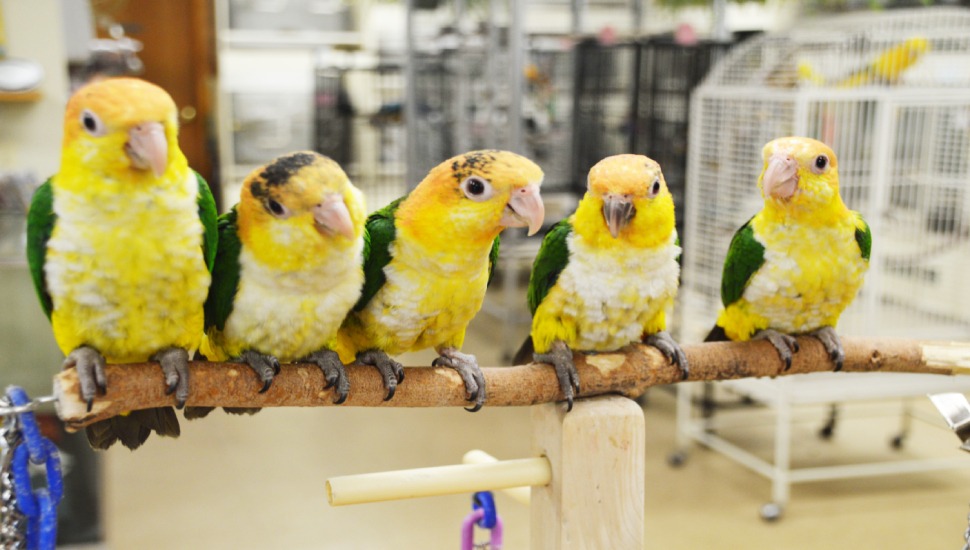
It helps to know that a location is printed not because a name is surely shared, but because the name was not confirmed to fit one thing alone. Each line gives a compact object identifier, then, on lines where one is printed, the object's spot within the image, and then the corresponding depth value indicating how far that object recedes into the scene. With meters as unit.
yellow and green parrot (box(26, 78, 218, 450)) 0.84
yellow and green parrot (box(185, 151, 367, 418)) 0.94
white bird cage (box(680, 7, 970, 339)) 2.65
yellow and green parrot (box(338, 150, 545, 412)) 1.03
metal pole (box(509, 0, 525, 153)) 3.34
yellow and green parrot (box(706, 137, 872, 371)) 1.21
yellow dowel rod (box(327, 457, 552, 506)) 1.01
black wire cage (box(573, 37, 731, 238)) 3.40
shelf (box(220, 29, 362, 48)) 7.21
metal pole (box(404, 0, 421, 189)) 4.45
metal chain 0.85
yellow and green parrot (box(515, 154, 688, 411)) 1.10
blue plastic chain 0.86
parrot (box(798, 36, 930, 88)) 2.72
